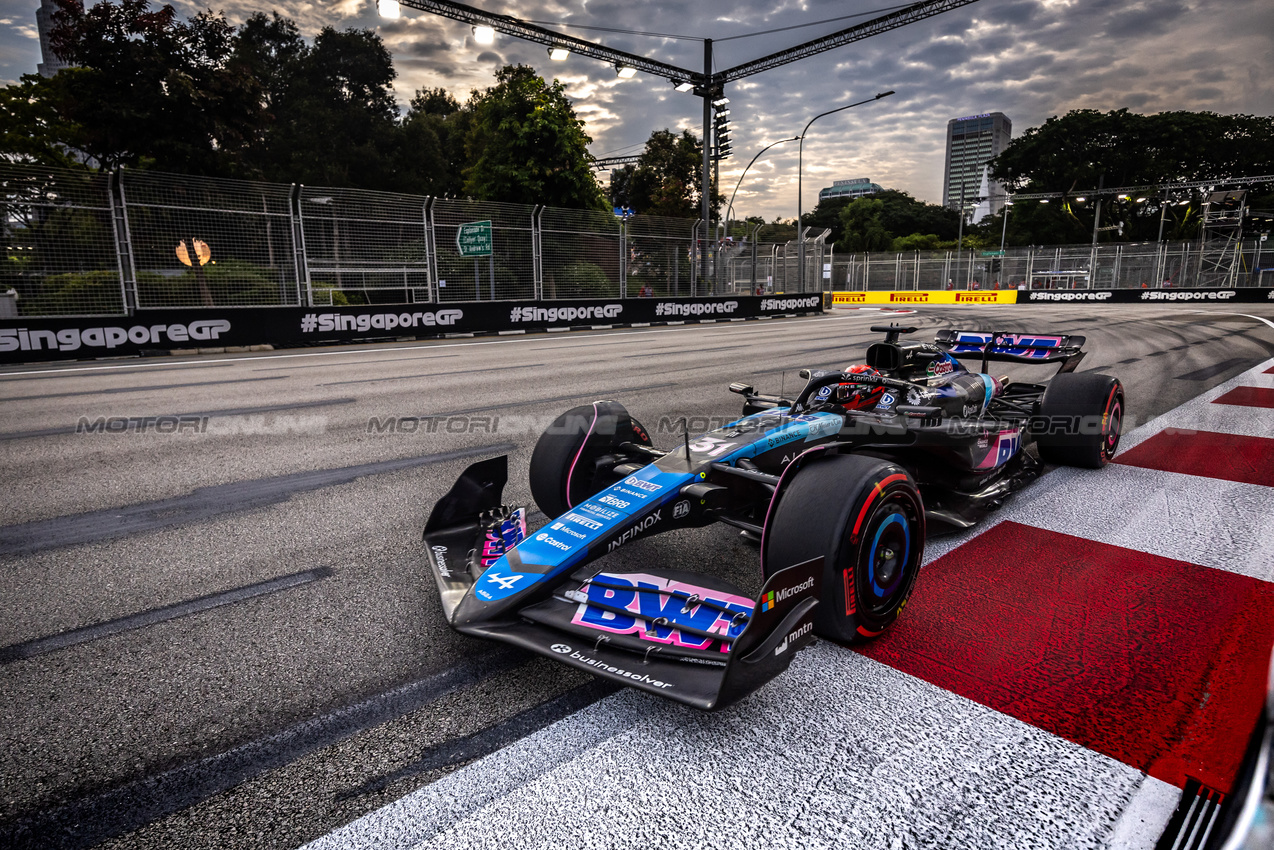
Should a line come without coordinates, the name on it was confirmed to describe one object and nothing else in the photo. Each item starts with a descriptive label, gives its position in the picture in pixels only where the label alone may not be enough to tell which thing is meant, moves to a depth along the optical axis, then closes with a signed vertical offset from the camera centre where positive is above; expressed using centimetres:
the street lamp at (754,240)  2508 +158
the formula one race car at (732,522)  195 -89
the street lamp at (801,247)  2627 +139
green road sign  1631 +113
